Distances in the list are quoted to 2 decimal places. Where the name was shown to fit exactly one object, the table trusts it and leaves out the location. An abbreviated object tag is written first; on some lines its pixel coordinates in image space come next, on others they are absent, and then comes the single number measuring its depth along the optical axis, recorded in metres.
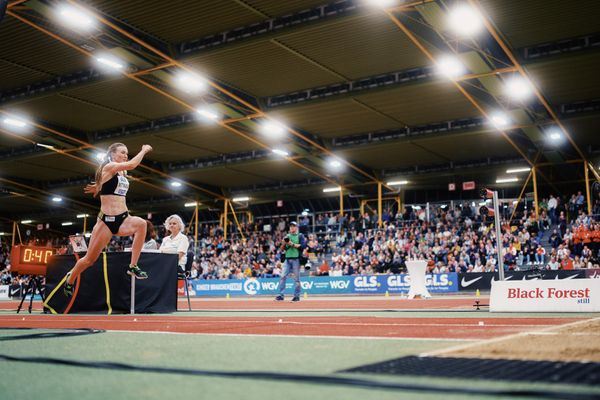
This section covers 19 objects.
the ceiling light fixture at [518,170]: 30.38
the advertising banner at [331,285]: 24.05
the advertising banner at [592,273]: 19.84
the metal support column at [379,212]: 32.97
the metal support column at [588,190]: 27.88
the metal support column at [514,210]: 30.08
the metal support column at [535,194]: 29.67
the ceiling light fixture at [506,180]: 33.47
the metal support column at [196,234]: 40.12
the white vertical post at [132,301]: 10.16
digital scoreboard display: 11.03
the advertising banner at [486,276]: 20.04
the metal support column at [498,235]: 8.87
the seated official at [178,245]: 10.85
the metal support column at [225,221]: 39.16
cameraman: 14.45
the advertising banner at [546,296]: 8.16
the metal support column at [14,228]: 48.31
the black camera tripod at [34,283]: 11.77
